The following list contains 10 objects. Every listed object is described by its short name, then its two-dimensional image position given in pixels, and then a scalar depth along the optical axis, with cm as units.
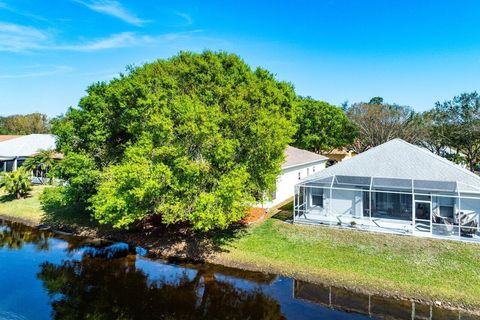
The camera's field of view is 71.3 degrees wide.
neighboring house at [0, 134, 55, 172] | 3894
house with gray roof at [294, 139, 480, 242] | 1933
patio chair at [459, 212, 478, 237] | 1859
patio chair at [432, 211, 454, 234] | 1898
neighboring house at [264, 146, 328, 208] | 2825
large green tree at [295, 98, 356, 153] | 4650
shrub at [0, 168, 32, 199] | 2967
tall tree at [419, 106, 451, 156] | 4306
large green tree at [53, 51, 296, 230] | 1609
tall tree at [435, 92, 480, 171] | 3978
